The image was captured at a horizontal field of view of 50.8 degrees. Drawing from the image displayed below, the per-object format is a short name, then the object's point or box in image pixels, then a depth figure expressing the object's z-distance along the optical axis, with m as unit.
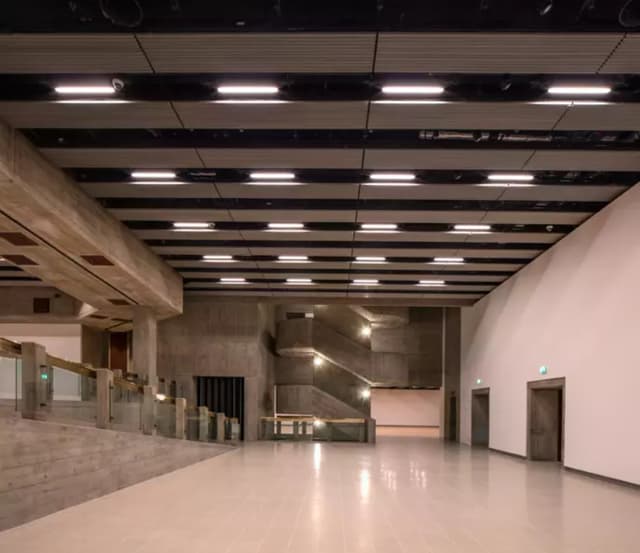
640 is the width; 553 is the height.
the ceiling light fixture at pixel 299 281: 19.05
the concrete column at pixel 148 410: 13.12
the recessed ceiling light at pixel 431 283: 18.98
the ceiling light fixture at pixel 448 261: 16.02
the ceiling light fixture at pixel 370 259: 16.14
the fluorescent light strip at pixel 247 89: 7.33
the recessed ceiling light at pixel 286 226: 13.34
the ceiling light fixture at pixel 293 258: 16.10
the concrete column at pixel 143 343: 18.27
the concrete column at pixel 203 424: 17.03
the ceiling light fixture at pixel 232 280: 19.02
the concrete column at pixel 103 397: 10.76
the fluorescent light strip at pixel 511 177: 10.25
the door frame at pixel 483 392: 19.73
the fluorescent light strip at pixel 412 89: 7.29
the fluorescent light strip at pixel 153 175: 10.44
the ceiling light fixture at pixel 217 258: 16.26
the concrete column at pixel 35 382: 8.55
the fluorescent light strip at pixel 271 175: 10.44
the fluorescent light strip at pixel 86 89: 7.34
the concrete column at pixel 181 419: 15.35
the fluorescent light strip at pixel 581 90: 7.27
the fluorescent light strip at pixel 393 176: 10.36
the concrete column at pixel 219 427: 18.64
